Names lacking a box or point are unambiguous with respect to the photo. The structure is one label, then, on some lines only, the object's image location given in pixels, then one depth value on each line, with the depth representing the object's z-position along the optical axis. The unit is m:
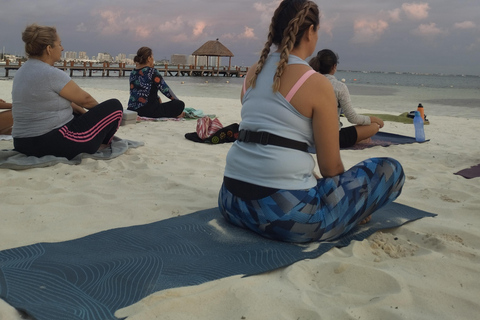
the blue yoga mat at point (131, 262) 1.57
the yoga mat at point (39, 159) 3.38
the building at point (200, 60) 44.92
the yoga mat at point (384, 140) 4.95
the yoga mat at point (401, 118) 7.49
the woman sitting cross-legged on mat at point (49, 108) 3.33
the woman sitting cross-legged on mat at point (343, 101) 4.26
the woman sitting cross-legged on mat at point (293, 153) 1.91
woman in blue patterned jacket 5.95
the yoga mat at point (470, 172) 3.60
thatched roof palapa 38.28
